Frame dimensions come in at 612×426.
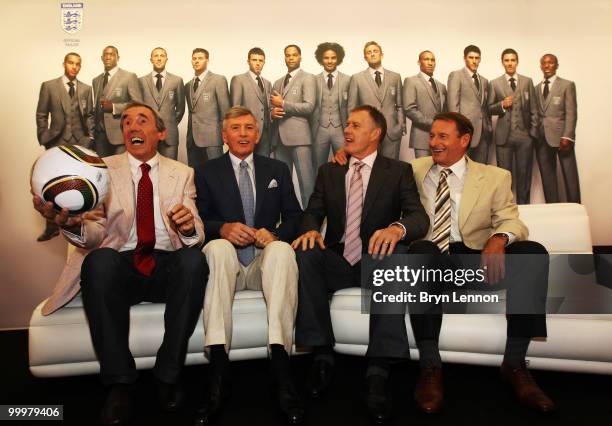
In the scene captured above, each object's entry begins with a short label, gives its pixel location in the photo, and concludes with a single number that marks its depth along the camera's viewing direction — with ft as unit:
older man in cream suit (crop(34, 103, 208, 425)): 6.05
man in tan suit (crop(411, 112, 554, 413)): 6.37
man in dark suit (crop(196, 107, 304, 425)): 6.22
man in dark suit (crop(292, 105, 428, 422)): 6.40
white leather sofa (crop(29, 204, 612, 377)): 6.75
